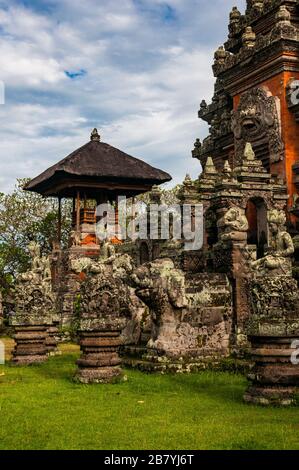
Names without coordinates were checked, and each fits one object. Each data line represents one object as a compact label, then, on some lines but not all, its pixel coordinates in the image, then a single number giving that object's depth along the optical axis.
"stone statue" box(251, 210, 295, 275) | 8.19
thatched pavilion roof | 27.03
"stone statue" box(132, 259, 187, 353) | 10.98
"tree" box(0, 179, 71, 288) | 33.97
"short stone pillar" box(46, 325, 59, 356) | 14.45
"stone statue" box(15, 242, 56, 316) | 12.82
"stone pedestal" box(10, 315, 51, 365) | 12.66
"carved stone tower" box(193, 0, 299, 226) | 17.89
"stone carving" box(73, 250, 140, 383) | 9.69
